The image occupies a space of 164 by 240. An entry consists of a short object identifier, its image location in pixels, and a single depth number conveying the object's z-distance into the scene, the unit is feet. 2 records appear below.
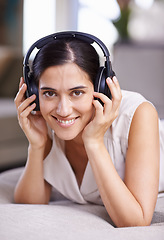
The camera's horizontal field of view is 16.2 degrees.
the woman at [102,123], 3.76
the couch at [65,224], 3.38
